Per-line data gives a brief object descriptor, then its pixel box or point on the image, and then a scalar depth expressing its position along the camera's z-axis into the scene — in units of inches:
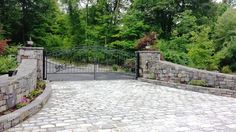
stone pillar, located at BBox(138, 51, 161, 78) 277.5
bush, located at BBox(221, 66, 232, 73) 488.3
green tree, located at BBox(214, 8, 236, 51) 567.9
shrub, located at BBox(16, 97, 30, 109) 134.7
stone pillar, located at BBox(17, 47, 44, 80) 244.4
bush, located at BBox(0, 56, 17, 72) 222.9
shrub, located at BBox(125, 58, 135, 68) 330.2
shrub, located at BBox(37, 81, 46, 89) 201.0
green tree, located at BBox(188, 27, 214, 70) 408.7
